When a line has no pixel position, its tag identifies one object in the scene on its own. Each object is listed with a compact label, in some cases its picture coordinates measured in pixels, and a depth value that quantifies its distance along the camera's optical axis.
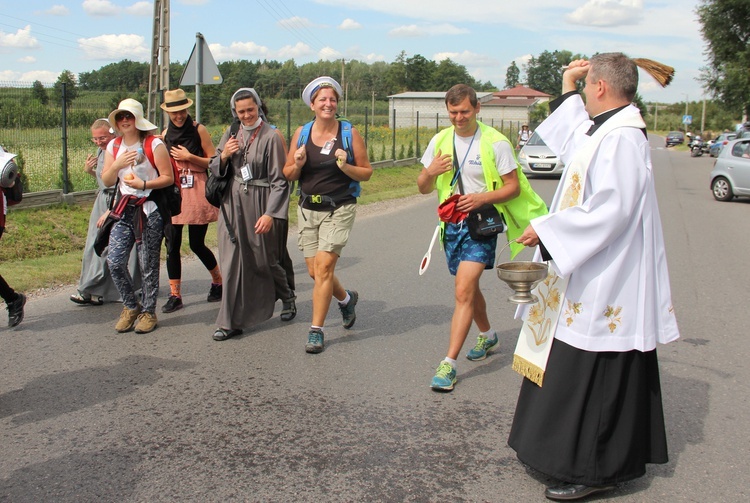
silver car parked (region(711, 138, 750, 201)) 17.88
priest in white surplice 3.33
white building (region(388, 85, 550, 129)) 71.44
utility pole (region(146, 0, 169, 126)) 15.45
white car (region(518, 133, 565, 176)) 23.70
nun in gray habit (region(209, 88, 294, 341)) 6.04
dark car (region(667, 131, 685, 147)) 68.81
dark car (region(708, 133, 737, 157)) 44.69
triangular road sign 11.95
